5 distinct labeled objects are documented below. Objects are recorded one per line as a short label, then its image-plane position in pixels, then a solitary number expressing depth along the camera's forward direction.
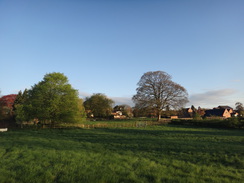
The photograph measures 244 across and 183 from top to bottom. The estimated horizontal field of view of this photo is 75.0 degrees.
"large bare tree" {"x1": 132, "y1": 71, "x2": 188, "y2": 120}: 42.38
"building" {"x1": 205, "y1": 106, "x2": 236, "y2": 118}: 80.61
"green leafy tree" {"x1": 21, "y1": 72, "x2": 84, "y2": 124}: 29.03
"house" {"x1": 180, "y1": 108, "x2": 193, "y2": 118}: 86.29
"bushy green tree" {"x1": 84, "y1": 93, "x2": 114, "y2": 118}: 76.50
